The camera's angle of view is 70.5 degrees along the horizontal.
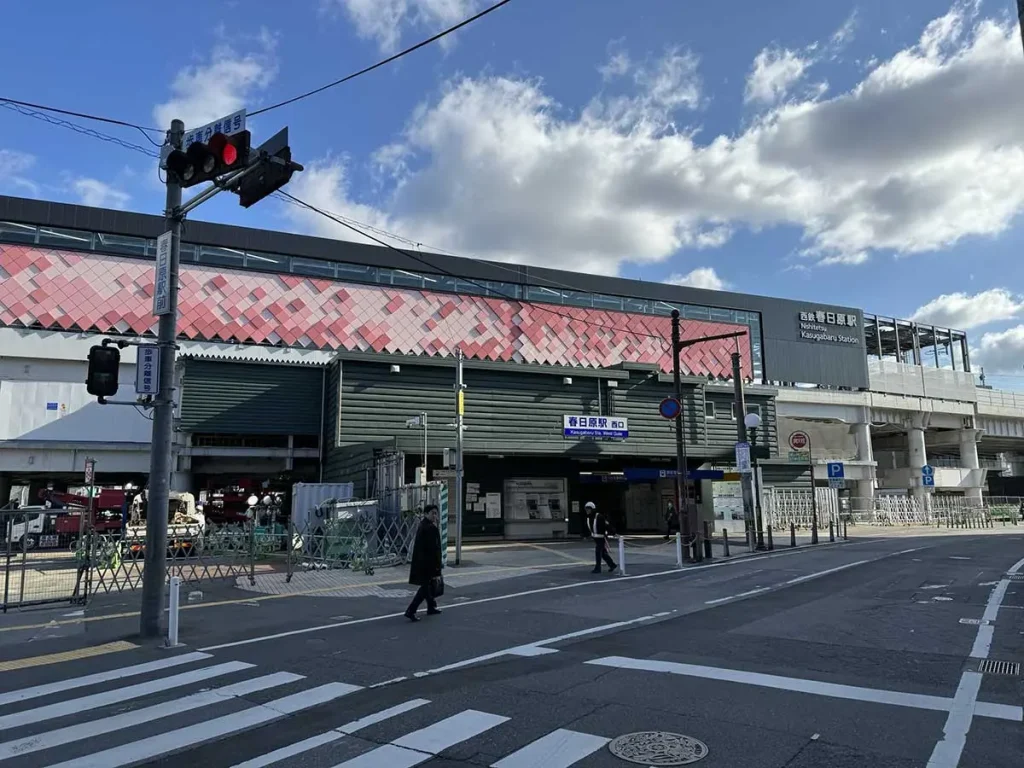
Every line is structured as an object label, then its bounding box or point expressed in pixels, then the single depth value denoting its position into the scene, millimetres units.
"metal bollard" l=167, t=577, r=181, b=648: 9662
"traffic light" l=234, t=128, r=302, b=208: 9125
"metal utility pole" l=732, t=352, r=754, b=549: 24094
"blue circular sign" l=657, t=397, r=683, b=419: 21823
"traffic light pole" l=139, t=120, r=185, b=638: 10227
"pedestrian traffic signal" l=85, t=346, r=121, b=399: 10008
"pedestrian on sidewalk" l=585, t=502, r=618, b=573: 17656
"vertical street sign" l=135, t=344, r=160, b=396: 10367
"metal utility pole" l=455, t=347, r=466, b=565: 19375
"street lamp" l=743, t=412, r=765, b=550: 24700
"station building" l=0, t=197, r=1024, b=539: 26656
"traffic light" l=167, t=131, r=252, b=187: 9266
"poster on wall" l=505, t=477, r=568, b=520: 29969
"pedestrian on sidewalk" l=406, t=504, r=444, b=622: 11438
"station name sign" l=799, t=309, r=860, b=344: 59219
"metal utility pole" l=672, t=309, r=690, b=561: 21141
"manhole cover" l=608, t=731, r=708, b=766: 5021
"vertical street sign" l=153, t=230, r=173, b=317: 10625
